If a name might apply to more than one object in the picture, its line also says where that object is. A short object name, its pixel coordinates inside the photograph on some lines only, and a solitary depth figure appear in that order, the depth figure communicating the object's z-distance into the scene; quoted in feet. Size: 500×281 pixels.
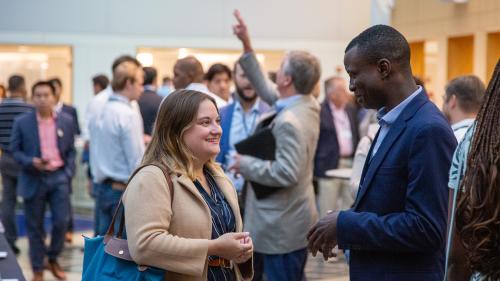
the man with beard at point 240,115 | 21.22
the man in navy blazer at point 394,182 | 10.33
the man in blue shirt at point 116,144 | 24.06
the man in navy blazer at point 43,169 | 27.99
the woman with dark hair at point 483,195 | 7.22
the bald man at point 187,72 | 23.68
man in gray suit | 18.31
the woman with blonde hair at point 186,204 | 11.03
